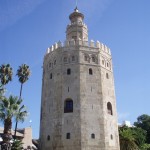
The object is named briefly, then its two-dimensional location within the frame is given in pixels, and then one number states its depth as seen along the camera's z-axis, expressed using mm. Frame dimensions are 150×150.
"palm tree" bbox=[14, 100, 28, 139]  17207
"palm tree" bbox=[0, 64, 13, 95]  19825
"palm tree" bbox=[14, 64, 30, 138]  22137
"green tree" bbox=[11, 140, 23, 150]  17696
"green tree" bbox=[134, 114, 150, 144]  35044
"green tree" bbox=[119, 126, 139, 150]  22908
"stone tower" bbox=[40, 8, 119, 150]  20114
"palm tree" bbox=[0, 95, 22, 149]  15847
